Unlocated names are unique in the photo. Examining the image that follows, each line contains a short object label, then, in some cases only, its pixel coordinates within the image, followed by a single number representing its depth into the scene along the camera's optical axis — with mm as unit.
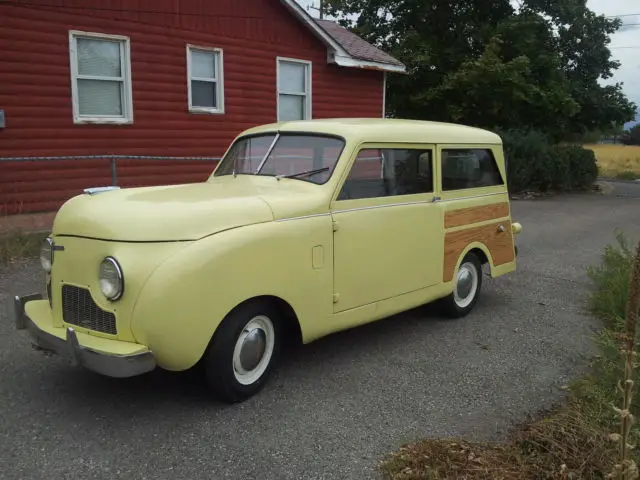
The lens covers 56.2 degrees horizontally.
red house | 9391
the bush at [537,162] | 16719
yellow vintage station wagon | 3211
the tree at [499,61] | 18688
